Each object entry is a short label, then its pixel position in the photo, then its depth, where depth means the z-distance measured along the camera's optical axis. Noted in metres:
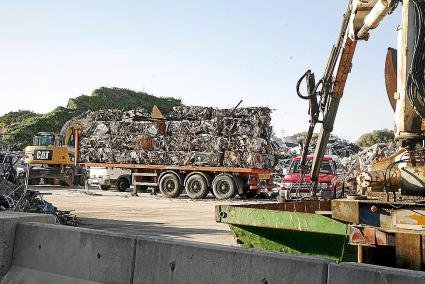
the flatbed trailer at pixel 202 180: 22.97
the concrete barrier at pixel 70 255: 4.48
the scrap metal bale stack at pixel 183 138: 23.44
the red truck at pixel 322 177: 16.57
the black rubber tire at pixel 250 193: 23.70
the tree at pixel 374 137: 45.91
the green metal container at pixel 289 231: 5.57
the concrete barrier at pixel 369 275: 2.93
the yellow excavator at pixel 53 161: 30.31
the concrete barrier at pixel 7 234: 5.24
